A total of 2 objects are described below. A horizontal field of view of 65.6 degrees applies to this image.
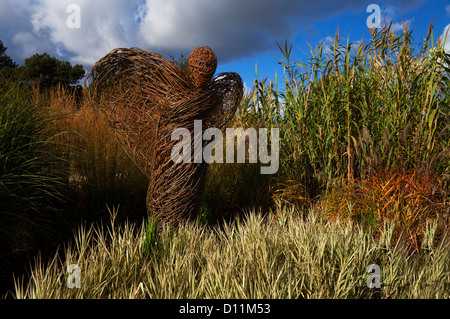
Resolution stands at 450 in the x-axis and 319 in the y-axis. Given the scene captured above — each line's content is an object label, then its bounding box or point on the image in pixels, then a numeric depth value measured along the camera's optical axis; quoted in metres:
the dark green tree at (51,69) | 16.24
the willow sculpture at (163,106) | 2.92
